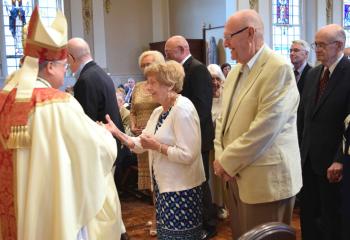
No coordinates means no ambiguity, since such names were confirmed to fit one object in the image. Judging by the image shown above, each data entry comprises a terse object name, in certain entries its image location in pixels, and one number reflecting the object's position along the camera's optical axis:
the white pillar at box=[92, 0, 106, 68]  9.62
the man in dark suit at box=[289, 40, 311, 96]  3.96
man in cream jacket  2.06
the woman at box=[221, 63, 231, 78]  7.26
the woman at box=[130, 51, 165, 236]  3.76
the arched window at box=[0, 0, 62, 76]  9.02
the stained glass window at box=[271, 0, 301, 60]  10.15
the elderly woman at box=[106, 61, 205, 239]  2.56
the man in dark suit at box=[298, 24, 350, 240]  2.62
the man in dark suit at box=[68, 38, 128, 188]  3.12
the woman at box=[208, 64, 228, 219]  4.11
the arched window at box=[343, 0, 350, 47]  10.57
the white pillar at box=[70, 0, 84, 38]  9.29
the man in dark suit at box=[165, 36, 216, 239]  3.36
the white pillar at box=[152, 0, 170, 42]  10.70
